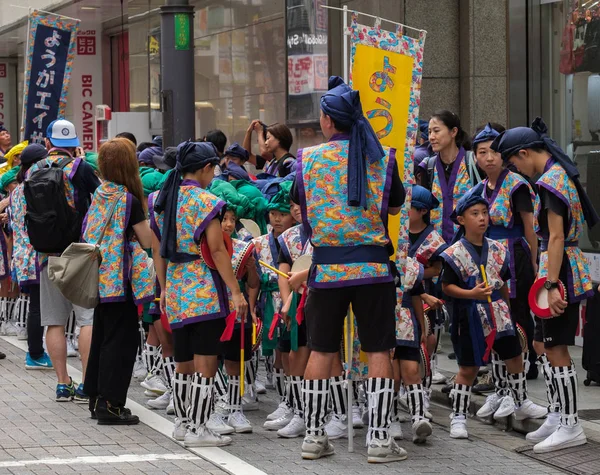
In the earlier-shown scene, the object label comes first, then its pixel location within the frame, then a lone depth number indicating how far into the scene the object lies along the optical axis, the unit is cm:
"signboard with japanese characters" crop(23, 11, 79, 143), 1548
